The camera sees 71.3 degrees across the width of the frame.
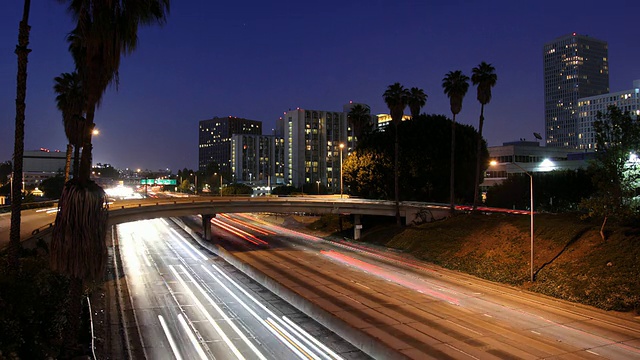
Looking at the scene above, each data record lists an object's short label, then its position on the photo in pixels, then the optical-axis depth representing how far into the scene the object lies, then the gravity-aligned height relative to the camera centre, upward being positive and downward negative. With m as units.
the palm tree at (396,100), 62.72 +11.75
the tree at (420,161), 66.69 +3.40
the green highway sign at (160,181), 178.25 +1.73
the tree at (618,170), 30.67 +0.75
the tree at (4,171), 173.05 +6.65
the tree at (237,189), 125.21 -1.44
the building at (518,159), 93.64 +5.18
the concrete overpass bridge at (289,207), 53.78 -3.05
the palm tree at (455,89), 56.97 +12.07
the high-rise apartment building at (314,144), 186.50 +16.69
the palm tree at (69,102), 35.53 +7.14
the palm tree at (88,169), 14.67 +0.64
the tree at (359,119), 78.56 +11.47
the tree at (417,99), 72.75 +13.67
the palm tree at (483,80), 54.50 +12.47
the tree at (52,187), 107.56 -0.15
